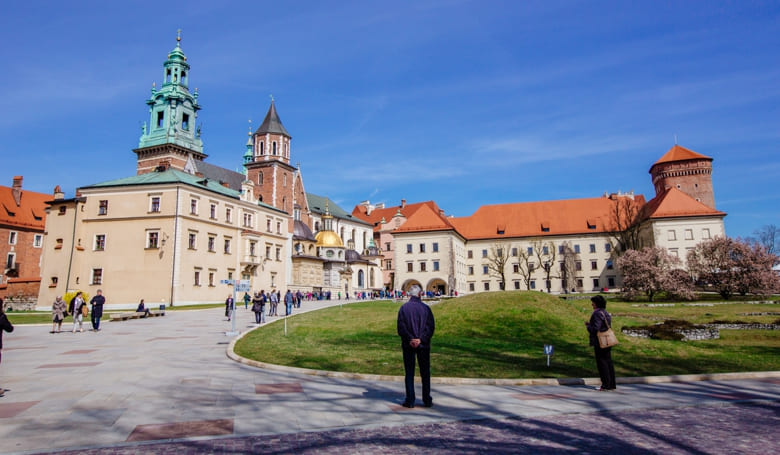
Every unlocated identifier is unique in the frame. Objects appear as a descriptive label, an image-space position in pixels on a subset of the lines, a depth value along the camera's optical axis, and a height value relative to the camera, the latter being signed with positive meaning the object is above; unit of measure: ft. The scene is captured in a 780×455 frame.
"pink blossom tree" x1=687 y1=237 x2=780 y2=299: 161.58 +8.65
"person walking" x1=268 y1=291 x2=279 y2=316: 115.65 +0.74
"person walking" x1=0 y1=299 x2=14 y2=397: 31.54 -0.99
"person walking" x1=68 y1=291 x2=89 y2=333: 77.00 -0.15
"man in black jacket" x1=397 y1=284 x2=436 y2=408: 26.81 -1.92
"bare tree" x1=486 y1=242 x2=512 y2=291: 258.98 +21.28
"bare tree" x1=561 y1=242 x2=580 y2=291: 254.06 +15.80
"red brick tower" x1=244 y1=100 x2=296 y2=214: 252.62 +71.43
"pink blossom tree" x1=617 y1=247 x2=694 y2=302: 161.07 +7.07
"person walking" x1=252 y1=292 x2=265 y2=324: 87.51 -0.46
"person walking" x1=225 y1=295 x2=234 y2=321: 104.99 -0.63
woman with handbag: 31.77 -3.38
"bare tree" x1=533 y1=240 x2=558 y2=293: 253.85 +21.69
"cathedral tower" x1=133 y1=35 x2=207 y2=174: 264.31 +100.52
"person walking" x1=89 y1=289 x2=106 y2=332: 77.92 -0.38
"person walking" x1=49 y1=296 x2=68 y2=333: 75.30 -0.53
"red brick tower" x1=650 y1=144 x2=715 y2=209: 282.56 +70.90
